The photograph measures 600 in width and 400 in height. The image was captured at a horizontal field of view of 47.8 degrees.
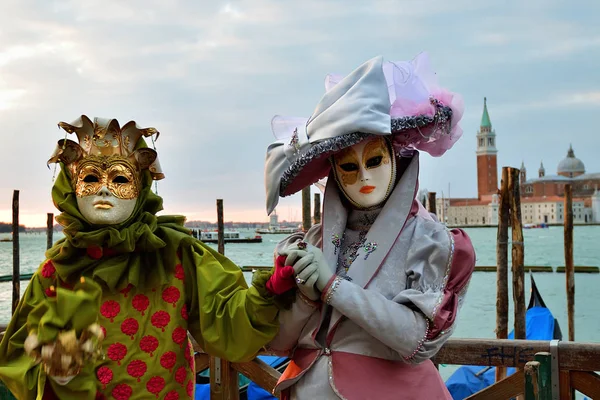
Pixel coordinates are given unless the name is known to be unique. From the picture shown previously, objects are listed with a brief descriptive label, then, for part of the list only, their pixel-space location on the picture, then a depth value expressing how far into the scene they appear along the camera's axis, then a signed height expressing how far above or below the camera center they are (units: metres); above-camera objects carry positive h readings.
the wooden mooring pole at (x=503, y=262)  7.63 -0.70
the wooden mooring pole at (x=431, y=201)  12.31 +0.08
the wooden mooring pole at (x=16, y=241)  12.98 -0.57
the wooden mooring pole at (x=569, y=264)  10.09 -0.99
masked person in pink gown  2.08 -0.14
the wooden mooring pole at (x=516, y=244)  7.36 -0.48
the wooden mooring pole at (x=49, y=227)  15.30 -0.36
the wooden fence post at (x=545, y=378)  2.38 -0.62
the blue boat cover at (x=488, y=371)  5.20 -1.37
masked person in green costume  2.24 -0.27
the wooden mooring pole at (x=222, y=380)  3.20 -0.82
